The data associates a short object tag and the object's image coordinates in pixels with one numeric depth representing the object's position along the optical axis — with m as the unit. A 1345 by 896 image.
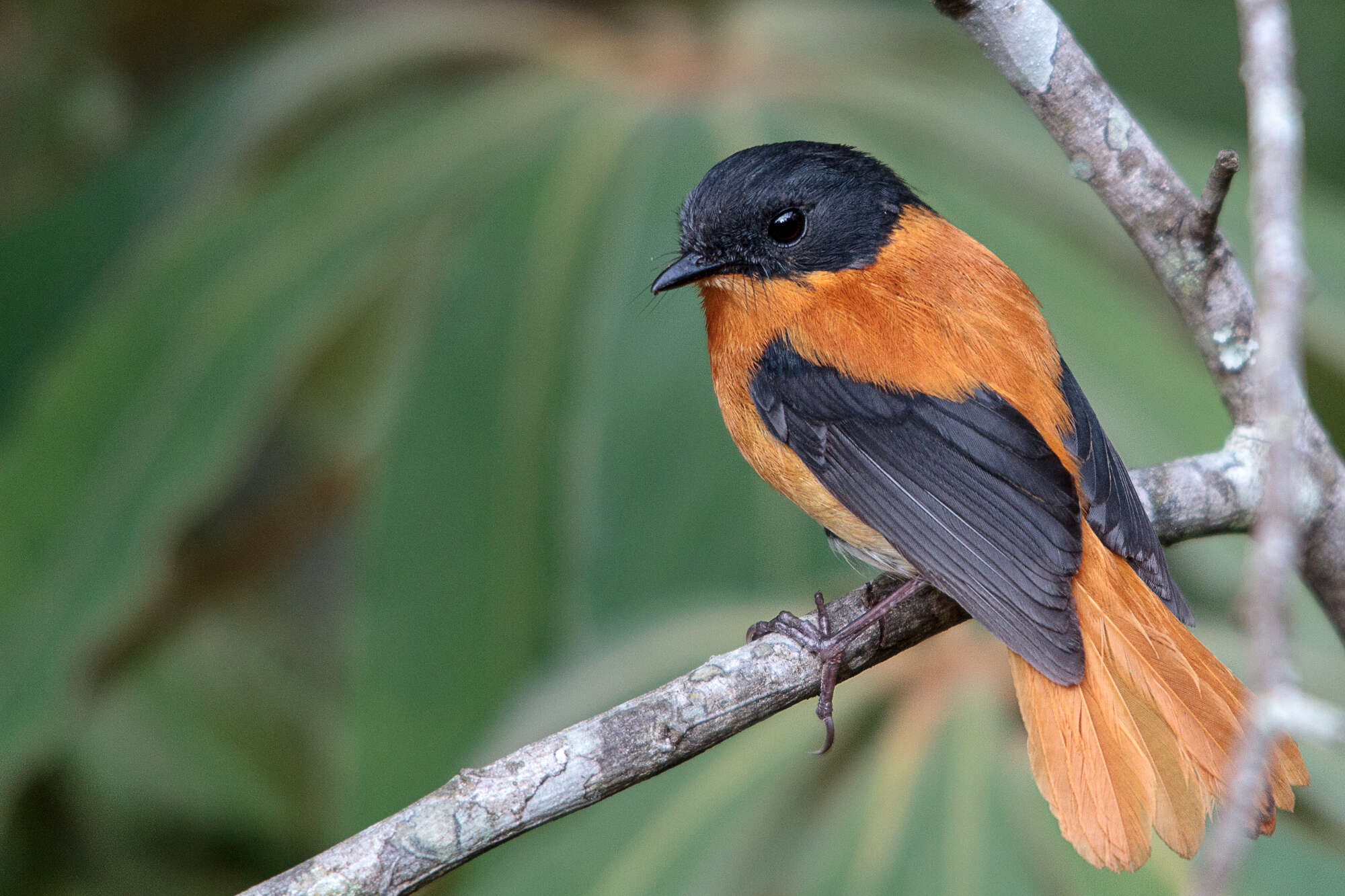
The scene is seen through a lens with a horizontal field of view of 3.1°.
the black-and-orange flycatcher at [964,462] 3.23
